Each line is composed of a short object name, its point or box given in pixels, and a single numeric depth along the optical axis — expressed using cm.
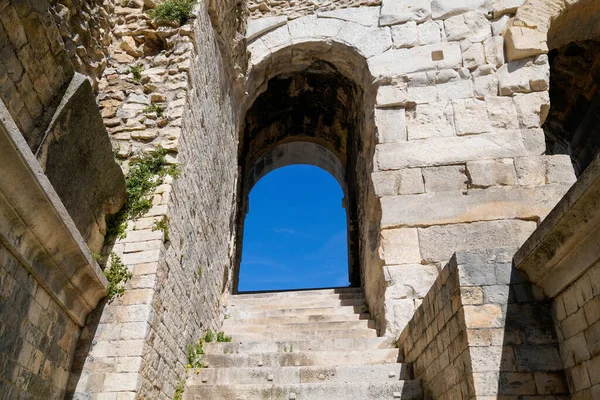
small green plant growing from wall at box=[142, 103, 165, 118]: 455
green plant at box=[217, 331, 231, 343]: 561
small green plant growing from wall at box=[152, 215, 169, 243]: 391
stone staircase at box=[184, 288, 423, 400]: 405
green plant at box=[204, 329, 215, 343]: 535
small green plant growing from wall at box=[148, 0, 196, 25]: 496
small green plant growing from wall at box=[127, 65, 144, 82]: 479
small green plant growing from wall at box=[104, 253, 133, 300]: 370
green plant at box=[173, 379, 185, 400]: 419
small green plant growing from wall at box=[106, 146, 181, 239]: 402
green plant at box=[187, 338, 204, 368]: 471
